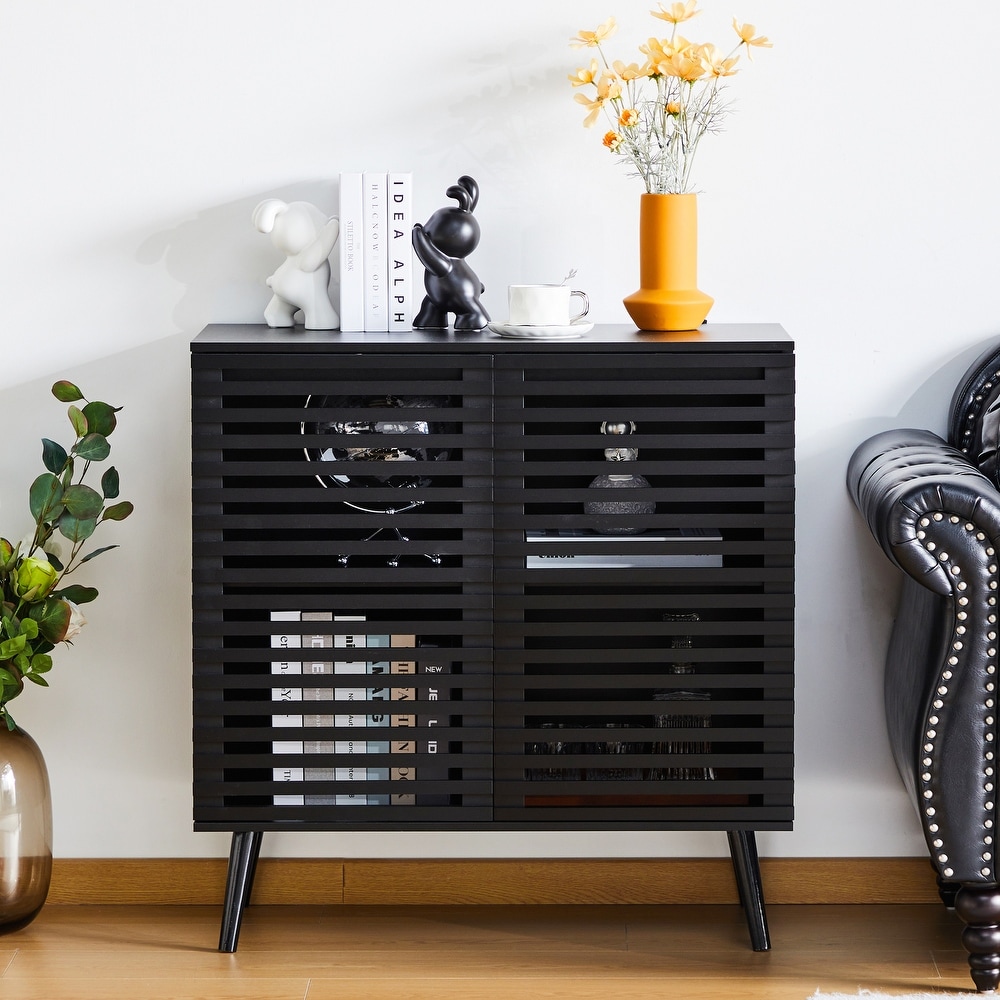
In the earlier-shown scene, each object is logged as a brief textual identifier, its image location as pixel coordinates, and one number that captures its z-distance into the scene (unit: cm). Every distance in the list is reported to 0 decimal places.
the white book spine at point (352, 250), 437
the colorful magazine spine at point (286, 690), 434
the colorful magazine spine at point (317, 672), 434
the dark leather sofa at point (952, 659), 420
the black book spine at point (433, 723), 434
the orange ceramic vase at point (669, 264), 437
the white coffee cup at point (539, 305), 434
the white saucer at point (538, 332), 433
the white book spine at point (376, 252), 438
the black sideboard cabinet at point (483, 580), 430
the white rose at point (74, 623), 442
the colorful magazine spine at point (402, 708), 434
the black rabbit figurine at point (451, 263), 439
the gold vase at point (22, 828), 445
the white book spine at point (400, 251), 438
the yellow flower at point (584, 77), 439
